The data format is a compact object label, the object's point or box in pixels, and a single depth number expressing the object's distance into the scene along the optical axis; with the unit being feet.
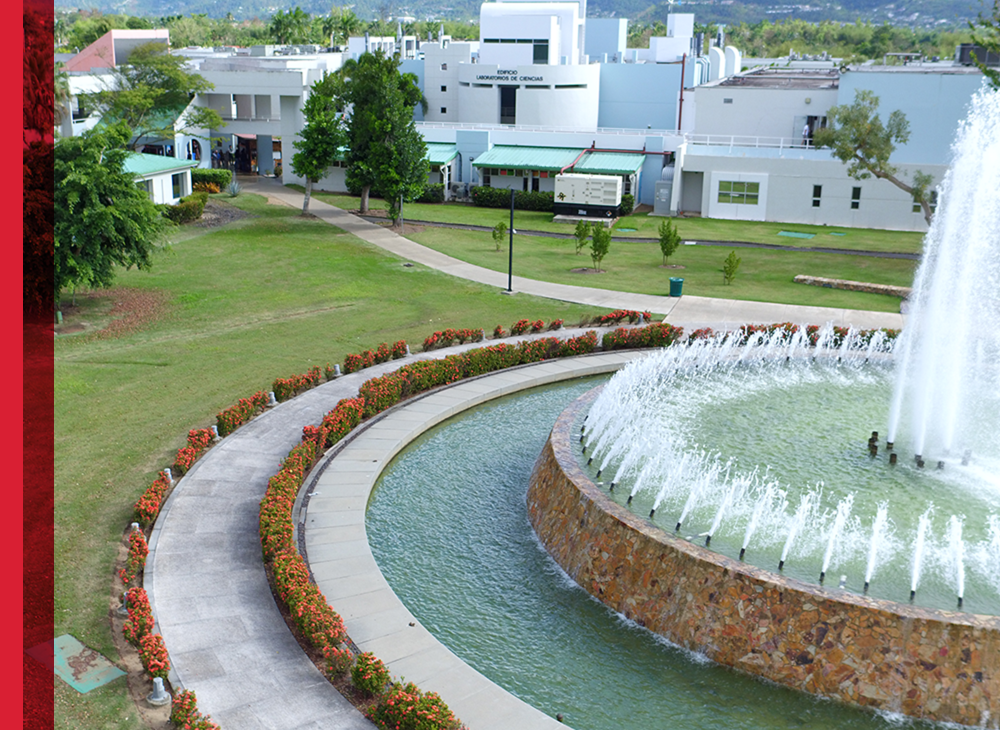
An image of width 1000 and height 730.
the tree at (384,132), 154.30
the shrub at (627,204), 182.80
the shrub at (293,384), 75.20
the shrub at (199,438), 63.67
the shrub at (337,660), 40.29
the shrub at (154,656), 38.83
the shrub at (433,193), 196.85
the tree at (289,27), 417.28
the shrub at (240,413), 67.56
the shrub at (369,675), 38.78
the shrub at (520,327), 95.55
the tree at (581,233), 140.87
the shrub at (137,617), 41.22
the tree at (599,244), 128.77
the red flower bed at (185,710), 36.24
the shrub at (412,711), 36.01
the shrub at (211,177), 194.90
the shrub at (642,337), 90.94
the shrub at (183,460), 60.95
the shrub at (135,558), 47.42
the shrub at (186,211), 157.17
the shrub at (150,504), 53.36
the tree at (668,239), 132.46
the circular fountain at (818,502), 40.11
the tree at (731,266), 123.44
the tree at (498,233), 141.90
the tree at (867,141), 139.74
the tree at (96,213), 93.81
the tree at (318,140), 162.40
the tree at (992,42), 112.06
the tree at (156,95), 191.11
